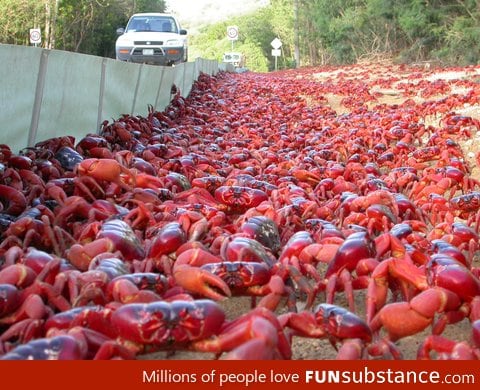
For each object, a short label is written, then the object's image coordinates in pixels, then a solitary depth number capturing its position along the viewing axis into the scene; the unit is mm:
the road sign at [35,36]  27528
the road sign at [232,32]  54781
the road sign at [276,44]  65850
